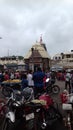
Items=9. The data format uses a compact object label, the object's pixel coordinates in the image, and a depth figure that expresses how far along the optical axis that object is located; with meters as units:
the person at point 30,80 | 5.08
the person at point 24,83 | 5.39
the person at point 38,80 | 4.82
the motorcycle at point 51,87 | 5.97
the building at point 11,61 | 25.35
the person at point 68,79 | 6.93
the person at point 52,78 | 6.54
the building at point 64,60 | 26.36
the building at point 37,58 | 25.50
